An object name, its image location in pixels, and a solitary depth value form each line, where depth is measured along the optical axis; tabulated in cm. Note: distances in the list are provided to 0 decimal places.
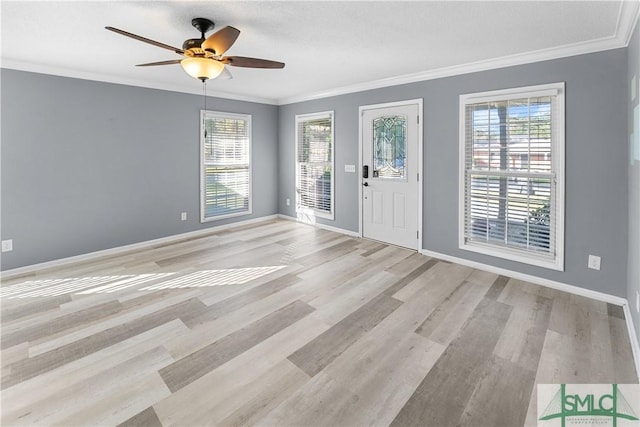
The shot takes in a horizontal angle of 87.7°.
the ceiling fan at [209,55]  232
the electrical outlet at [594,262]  314
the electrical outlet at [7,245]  381
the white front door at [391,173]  456
